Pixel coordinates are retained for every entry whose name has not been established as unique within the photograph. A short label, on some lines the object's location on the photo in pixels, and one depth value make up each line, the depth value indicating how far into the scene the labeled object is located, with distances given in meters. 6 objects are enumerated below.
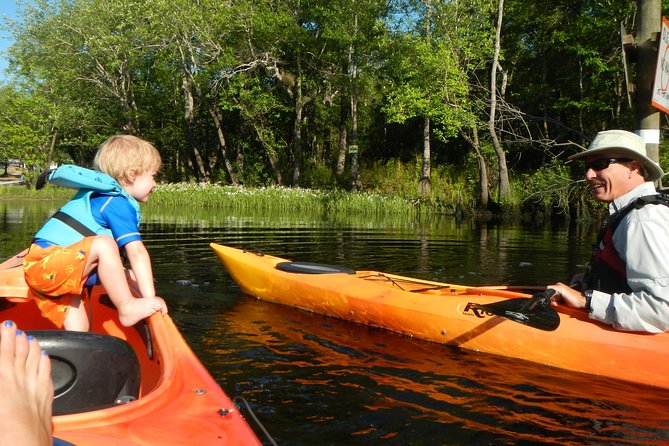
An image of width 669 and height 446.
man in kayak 3.22
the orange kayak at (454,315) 3.64
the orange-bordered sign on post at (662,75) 3.58
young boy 2.71
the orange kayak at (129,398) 1.72
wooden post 4.19
